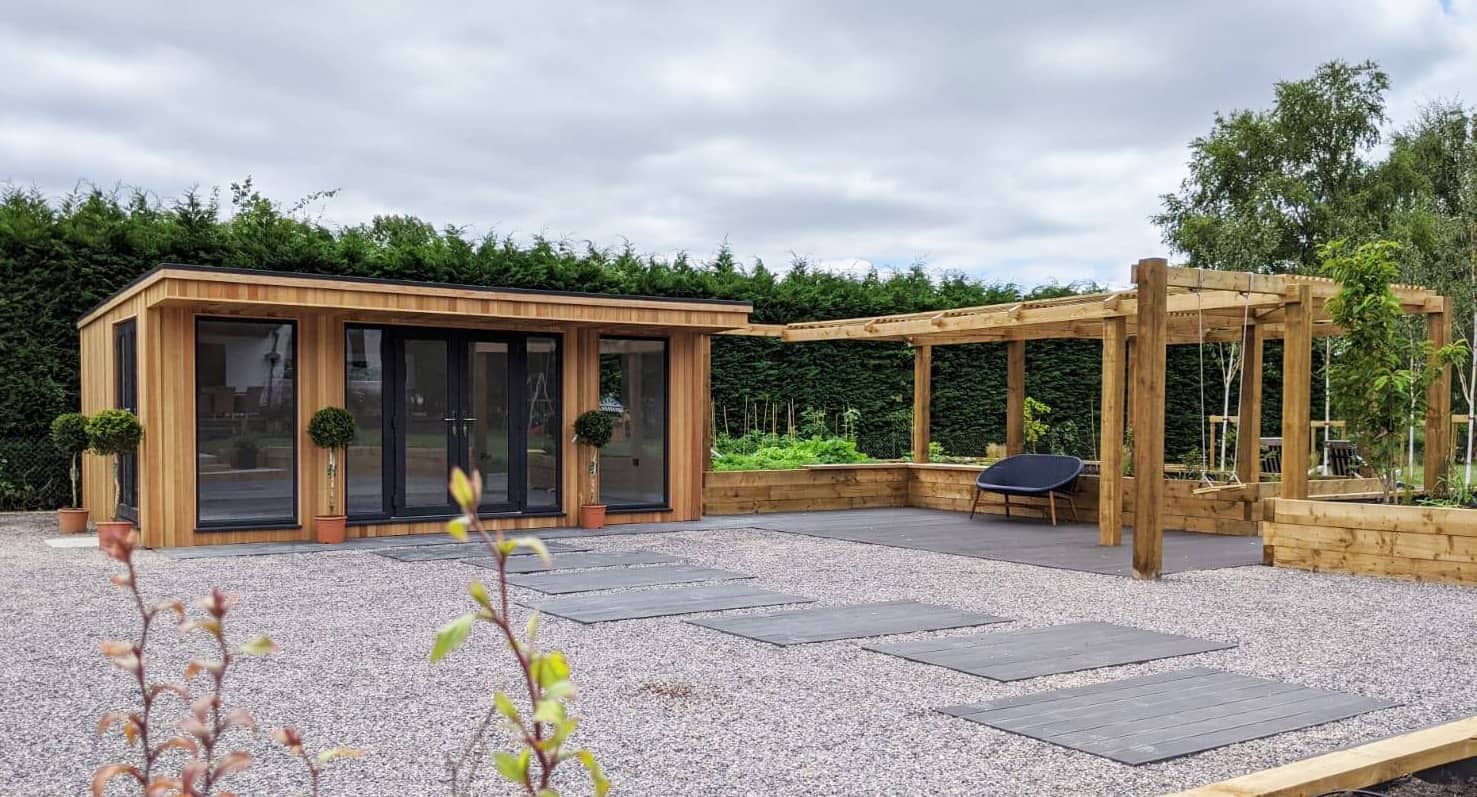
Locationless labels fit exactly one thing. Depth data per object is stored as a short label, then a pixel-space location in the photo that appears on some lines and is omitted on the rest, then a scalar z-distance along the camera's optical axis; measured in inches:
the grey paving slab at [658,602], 260.4
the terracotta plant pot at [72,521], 404.8
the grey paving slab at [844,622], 237.5
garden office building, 370.0
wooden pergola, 324.5
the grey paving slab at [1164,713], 159.2
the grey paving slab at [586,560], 335.0
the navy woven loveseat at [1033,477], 456.8
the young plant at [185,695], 52.8
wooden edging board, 123.8
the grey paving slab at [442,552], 354.3
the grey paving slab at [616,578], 299.4
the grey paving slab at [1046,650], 208.4
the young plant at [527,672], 47.6
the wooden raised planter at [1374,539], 312.8
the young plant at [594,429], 439.8
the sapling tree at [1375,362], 337.4
